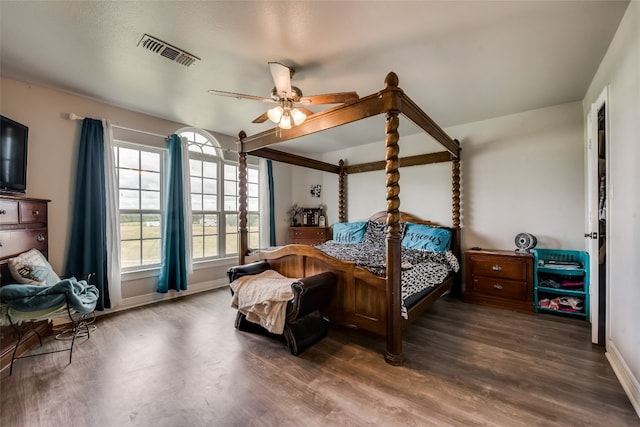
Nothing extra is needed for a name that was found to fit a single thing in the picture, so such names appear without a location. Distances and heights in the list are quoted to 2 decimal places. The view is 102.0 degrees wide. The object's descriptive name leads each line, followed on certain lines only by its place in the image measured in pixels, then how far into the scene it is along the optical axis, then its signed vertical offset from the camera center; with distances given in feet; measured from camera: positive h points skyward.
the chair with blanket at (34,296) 6.38 -2.05
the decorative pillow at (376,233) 13.58 -1.14
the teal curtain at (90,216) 9.66 -0.01
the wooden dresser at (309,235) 16.75 -1.42
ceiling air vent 6.63 +4.45
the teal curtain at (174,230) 11.78 -0.72
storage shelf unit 9.38 -2.76
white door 7.25 -0.26
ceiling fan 6.95 +3.25
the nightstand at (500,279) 10.12 -2.79
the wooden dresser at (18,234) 6.92 -0.54
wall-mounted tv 7.48 +1.84
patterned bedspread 7.95 -1.94
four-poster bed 6.79 -1.41
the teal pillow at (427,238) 11.64 -1.23
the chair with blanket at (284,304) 7.21 -2.68
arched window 13.48 +0.89
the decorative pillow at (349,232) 14.51 -1.10
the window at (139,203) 11.25 +0.56
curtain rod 9.57 +3.69
